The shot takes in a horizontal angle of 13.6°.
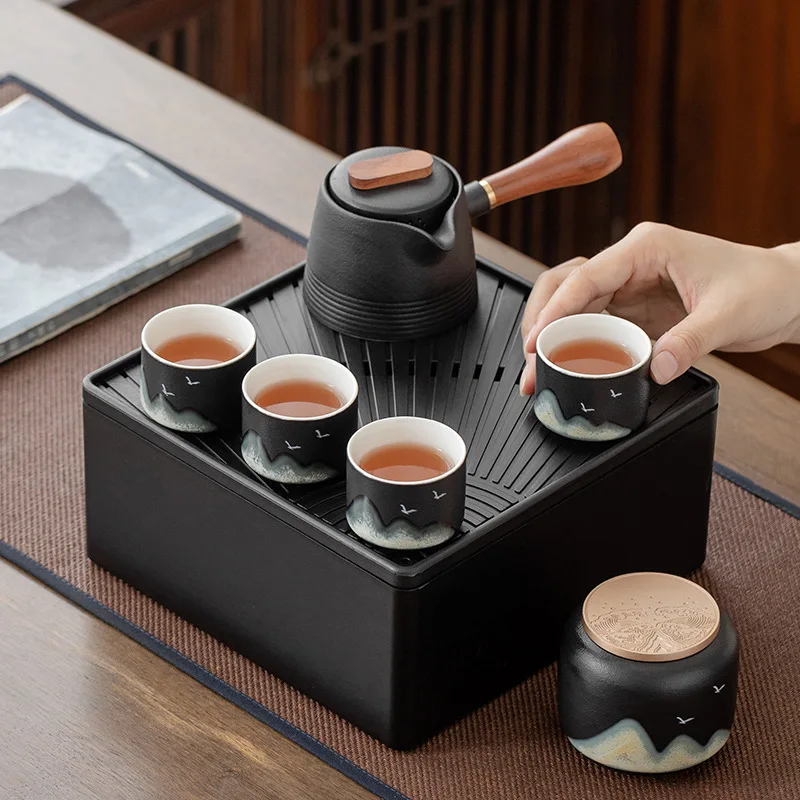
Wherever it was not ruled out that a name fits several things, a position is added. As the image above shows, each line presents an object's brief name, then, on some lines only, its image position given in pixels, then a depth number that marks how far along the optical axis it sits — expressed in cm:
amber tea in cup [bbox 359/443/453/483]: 153
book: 181
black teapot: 164
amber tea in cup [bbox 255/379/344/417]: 157
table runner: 154
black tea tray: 153
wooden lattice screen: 269
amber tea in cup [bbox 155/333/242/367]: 161
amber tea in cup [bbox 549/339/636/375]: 160
